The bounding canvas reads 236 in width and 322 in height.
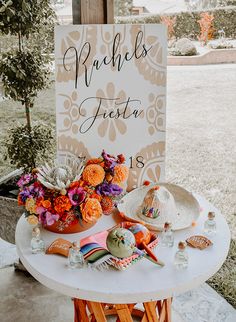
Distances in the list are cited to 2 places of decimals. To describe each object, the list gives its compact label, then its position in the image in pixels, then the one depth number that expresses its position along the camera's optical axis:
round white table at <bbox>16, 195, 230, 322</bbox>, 1.15
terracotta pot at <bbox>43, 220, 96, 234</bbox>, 1.37
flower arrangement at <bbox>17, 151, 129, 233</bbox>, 1.34
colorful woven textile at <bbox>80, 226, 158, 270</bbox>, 1.22
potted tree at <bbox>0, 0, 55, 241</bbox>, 1.82
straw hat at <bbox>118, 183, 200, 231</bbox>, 1.44
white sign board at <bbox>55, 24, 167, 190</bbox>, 1.56
